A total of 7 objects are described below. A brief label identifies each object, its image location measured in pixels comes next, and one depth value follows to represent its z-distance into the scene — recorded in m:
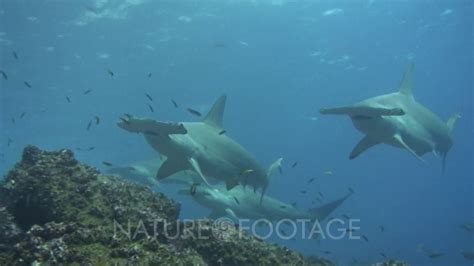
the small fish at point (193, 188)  8.48
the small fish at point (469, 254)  17.67
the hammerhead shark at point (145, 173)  21.15
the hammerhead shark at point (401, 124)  11.30
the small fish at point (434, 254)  13.90
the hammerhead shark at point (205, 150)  9.59
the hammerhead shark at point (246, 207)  17.05
